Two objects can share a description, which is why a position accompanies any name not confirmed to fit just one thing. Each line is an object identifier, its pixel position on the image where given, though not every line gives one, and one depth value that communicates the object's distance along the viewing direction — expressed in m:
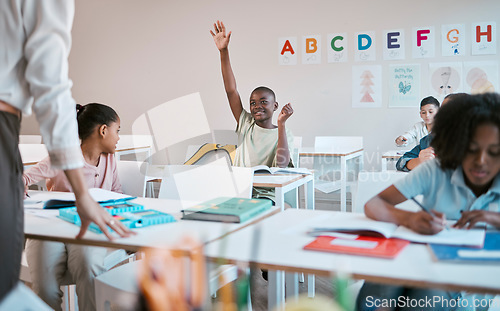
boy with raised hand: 3.00
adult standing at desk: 1.05
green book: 1.43
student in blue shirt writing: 1.27
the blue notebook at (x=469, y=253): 1.01
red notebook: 1.08
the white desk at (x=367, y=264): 0.92
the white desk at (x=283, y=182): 2.38
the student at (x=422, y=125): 4.23
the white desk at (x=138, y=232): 1.24
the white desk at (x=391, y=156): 3.87
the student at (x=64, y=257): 1.76
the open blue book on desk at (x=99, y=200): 1.69
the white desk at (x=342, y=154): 3.88
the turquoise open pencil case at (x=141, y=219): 1.38
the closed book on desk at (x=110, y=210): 1.48
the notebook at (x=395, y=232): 1.14
